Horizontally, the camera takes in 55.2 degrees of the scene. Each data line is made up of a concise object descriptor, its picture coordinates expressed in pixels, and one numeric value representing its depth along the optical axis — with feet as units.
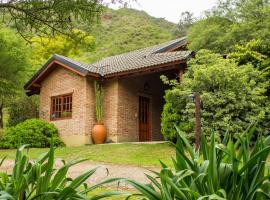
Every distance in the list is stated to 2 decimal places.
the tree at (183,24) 104.10
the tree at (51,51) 74.94
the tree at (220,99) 28.21
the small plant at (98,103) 37.35
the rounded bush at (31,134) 35.37
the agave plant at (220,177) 6.02
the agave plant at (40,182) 6.31
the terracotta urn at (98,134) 36.54
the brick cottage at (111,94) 36.73
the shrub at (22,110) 45.39
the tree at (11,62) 46.39
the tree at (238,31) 32.71
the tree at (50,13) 15.39
